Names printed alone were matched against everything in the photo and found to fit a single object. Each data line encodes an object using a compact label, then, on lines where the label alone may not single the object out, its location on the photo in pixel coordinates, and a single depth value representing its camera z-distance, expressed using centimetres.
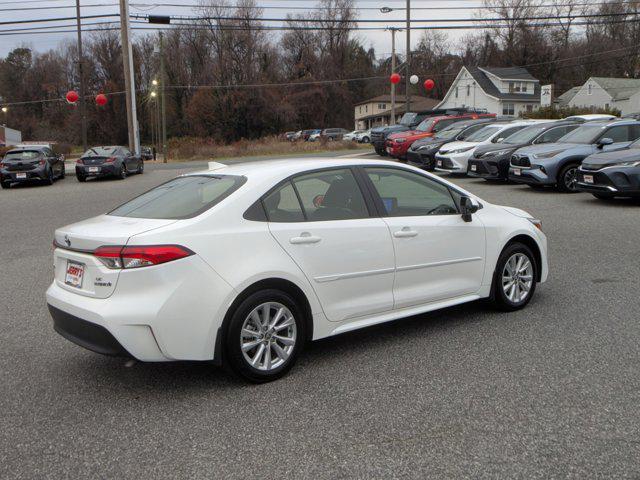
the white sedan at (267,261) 374
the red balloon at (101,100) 3236
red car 2389
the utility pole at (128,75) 2959
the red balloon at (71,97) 3125
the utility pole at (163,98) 4005
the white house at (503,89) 6656
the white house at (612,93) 6116
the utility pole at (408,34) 3644
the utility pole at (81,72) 3185
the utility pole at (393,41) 4300
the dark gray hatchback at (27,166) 2097
